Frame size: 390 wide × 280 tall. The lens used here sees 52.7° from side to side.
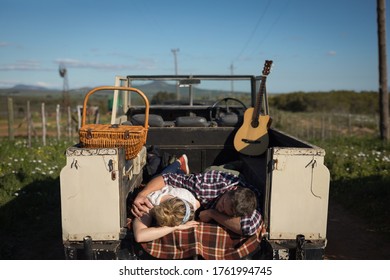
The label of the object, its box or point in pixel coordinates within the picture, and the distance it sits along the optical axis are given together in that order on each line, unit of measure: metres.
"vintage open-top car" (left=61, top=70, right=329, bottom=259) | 2.44
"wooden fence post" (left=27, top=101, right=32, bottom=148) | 11.32
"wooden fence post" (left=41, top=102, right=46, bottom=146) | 11.66
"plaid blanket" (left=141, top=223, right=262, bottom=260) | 2.52
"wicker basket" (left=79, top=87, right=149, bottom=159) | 2.85
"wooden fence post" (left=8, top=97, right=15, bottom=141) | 12.18
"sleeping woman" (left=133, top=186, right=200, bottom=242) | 2.46
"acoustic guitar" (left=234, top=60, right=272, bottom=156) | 4.30
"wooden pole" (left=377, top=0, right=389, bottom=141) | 12.08
